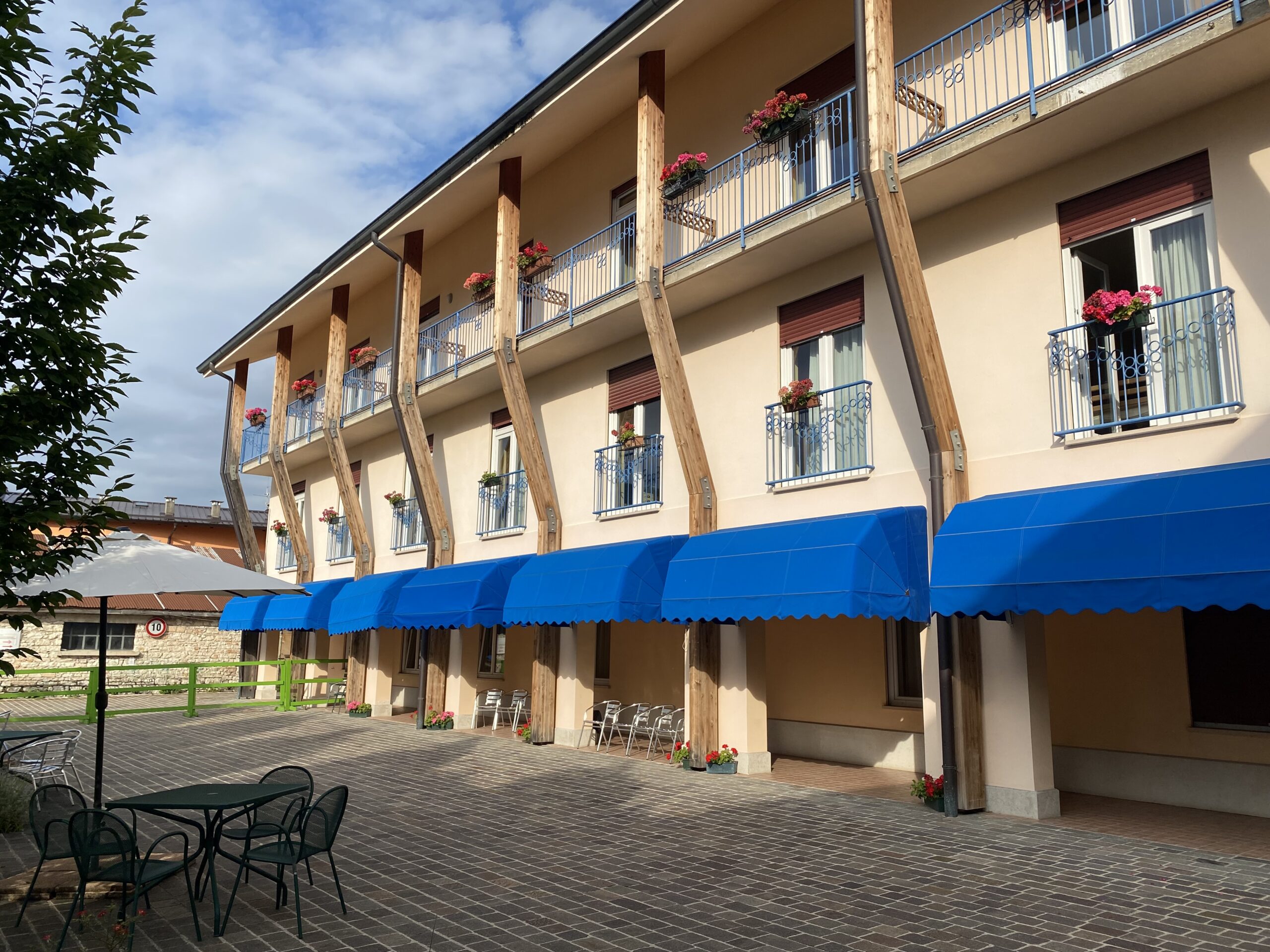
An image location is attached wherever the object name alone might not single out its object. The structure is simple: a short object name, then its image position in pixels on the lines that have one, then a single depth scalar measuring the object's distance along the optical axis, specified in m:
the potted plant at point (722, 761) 11.59
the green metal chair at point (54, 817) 5.82
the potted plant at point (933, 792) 9.26
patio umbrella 7.09
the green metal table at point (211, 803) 5.87
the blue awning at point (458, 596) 14.80
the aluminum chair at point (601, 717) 14.26
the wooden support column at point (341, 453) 20.92
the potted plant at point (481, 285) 16.91
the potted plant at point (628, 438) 14.26
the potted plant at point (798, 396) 11.42
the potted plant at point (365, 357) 20.62
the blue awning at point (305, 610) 20.77
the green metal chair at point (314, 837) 5.99
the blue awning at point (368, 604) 17.39
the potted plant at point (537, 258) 16.12
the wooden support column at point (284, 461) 24.23
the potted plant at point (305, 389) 24.17
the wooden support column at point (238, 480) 26.58
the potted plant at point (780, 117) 11.38
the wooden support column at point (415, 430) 17.80
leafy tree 4.71
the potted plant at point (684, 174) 12.61
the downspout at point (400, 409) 17.73
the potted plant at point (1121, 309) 8.29
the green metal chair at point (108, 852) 5.52
